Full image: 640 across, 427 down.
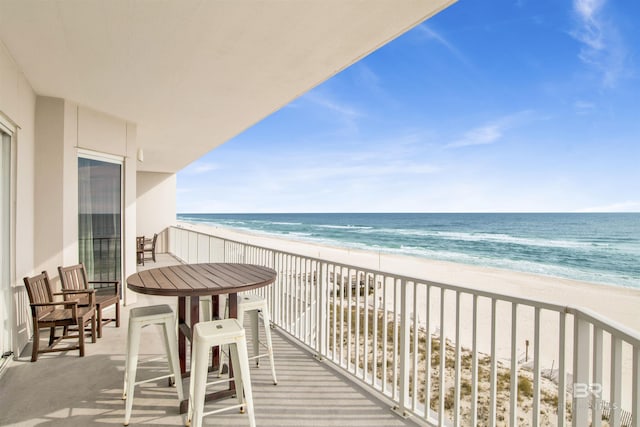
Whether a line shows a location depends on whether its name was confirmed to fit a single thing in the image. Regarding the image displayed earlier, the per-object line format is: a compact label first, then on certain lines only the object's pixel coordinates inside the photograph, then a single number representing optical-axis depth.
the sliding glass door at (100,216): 4.21
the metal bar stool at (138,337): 2.00
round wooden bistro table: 2.01
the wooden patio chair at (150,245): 8.59
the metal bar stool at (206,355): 1.75
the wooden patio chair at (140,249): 8.20
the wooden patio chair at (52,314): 2.88
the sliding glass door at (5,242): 2.88
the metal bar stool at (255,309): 2.39
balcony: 1.33
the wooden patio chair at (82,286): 3.44
